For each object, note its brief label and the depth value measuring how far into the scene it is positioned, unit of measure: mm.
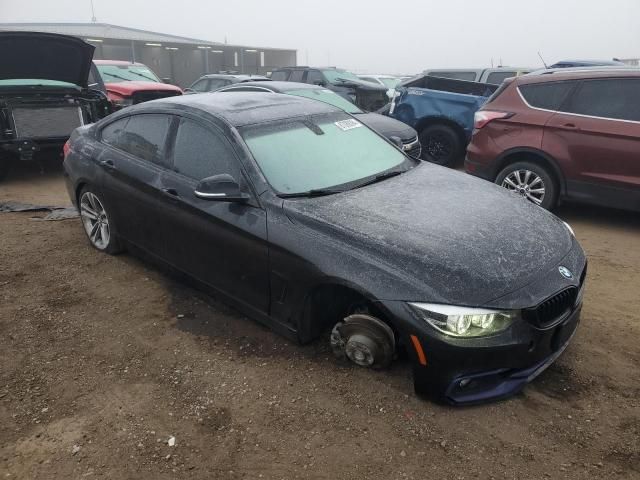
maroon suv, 5234
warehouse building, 29655
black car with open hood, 6668
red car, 10125
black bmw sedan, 2551
